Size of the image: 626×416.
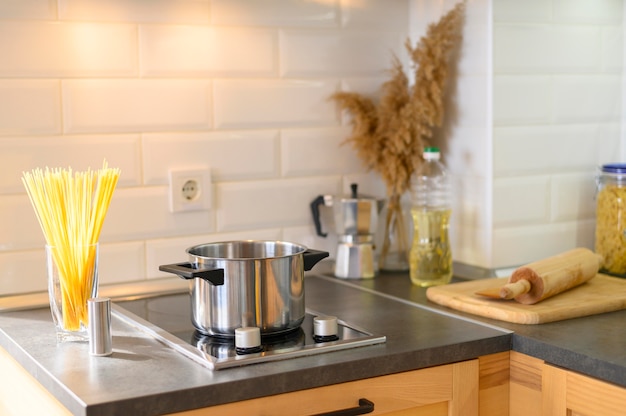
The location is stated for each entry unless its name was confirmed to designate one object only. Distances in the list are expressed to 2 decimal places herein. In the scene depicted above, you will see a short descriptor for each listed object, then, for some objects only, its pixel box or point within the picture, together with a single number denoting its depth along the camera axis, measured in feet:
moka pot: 6.41
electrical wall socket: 6.11
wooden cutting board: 5.08
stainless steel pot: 4.62
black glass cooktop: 4.32
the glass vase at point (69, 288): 4.75
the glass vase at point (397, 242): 6.72
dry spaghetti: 4.77
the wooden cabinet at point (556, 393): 4.29
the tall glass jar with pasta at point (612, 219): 6.33
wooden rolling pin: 5.29
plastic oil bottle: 6.21
